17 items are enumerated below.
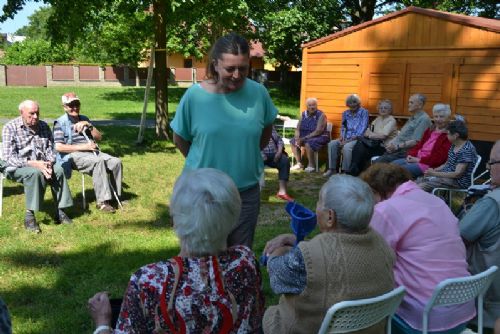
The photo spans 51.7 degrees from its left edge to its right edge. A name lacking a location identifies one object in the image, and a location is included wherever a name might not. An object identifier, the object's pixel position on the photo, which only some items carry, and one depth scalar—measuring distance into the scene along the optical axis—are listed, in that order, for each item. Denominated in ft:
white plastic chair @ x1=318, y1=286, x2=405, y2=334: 6.21
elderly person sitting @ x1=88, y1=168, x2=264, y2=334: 5.33
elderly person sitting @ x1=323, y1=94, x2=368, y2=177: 27.09
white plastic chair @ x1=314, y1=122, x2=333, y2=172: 29.71
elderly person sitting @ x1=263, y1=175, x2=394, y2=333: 6.44
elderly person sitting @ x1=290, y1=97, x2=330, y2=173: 29.27
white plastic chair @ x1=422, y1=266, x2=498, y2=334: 7.17
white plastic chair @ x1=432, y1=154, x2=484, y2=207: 17.84
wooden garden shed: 25.86
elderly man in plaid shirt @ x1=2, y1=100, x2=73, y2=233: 17.48
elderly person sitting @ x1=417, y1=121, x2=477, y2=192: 17.66
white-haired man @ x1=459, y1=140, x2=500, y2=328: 8.98
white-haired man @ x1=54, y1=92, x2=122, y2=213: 19.56
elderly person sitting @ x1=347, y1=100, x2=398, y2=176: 25.93
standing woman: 8.47
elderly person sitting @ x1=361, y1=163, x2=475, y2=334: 7.93
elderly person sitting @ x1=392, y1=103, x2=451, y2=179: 19.54
